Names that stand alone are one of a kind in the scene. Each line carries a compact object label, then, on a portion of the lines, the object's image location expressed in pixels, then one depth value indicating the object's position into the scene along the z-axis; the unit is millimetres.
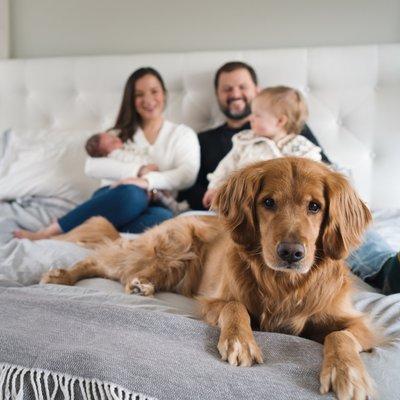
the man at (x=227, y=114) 2721
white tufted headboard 2793
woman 2383
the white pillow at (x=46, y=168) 2801
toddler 2223
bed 956
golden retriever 1152
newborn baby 2619
